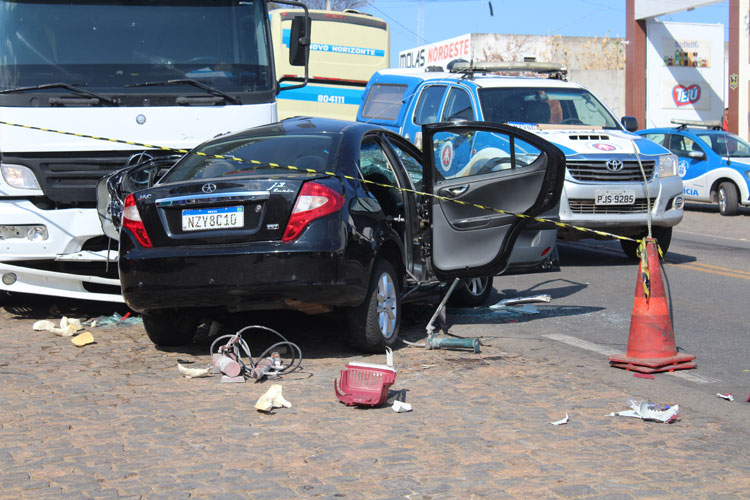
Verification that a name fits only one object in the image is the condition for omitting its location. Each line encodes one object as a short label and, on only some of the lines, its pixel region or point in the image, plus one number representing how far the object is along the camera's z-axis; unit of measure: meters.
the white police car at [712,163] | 20.22
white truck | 8.30
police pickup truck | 11.71
